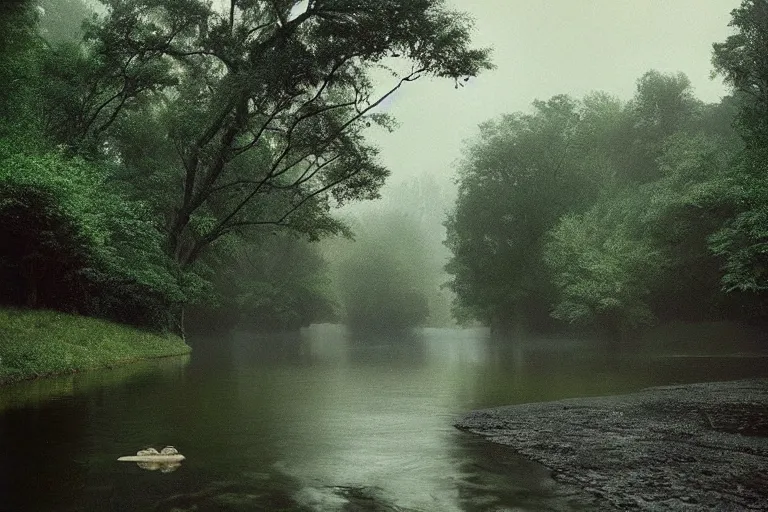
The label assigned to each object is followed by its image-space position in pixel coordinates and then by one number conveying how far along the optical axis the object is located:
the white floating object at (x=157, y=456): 8.97
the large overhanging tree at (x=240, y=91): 26.16
